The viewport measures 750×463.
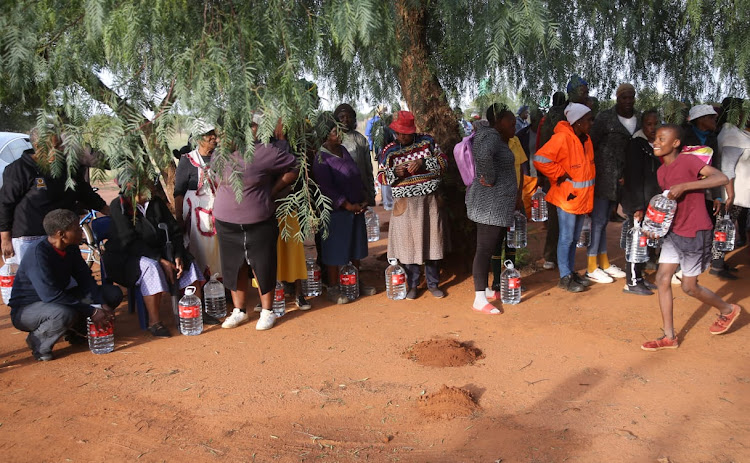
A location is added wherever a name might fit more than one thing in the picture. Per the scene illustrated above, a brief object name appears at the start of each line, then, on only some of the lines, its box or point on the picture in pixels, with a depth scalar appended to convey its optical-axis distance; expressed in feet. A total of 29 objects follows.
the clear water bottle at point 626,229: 22.99
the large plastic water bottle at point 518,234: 22.76
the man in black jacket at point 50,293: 17.53
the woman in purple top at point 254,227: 18.53
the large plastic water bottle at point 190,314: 19.48
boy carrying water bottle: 16.42
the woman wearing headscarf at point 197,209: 20.89
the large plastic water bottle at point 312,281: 23.47
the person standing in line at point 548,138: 25.13
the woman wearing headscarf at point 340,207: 21.57
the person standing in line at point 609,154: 22.48
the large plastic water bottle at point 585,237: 27.45
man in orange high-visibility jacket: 21.18
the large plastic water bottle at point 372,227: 30.05
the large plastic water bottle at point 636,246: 21.31
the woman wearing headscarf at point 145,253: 19.61
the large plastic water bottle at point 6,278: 21.17
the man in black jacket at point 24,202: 19.17
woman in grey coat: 20.06
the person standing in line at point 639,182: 21.72
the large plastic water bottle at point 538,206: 28.60
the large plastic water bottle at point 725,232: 22.77
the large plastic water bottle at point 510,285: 21.36
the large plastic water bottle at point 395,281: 22.56
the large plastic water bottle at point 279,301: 21.26
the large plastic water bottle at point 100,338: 18.22
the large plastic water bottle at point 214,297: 21.66
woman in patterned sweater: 21.20
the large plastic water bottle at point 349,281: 22.81
